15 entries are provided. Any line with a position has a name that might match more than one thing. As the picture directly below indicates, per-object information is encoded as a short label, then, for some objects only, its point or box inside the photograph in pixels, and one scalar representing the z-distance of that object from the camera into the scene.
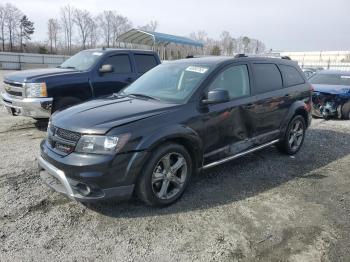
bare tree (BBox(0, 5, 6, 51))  65.69
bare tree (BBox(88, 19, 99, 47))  67.76
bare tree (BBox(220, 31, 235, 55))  61.30
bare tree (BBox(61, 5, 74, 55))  67.72
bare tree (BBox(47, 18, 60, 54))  68.81
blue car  10.21
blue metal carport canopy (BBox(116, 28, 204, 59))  25.33
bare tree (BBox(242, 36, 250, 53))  69.38
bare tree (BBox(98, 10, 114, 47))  69.06
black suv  3.56
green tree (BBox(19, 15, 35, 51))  68.81
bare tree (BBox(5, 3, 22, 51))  66.44
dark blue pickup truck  7.02
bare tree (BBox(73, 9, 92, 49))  67.50
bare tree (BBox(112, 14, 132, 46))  70.44
